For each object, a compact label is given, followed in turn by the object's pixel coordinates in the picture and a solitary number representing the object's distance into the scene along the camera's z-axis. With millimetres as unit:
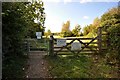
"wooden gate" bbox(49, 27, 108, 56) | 4424
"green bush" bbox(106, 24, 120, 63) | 3567
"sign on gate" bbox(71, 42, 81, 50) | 4491
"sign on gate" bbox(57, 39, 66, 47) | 4491
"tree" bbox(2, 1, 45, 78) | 2717
